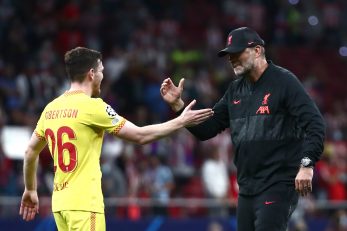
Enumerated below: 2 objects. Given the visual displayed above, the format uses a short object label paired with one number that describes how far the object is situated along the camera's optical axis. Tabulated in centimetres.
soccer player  1387
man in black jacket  1519
